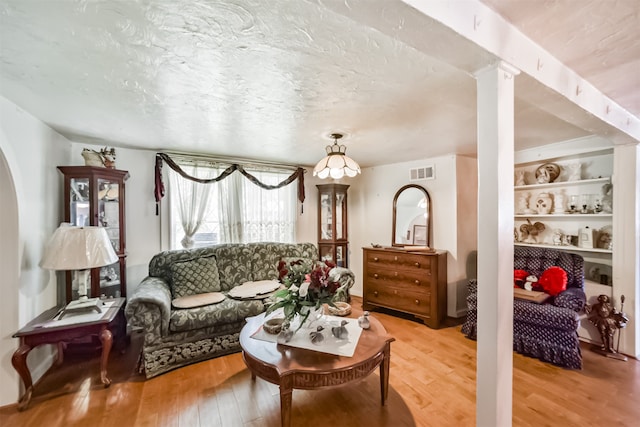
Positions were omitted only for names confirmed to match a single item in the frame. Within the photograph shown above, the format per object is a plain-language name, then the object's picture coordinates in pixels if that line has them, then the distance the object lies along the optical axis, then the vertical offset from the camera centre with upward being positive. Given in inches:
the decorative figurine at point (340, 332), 70.8 -33.7
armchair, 89.7 -40.6
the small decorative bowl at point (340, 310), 87.6 -34.0
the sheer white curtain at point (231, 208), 141.6 +3.4
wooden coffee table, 58.4 -35.8
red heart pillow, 101.6 -28.6
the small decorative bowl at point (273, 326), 73.5 -33.2
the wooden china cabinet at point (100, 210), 100.3 +2.3
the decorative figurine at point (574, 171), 114.9 +17.9
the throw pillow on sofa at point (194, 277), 109.7 -28.1
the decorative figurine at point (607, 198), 104.6 +5.0
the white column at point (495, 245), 44.2 -6.0
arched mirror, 147.5 -3.0
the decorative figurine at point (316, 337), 68.2 -33.7
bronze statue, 94.1 -41.7
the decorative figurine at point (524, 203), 131.2 +4.1
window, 133.0 +2.9
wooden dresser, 126.1 -37.6
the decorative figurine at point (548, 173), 121.4 +18.3
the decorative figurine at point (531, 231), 128.1 -10.2
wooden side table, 71.8 -35.6
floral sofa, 87.6 -34.4
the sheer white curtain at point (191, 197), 132.1 +9.3
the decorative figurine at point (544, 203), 122.7 +3.7
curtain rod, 131.3 +30.8
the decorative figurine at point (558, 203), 119.3 +3.6
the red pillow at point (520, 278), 114.9 -30.4
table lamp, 80.7 -12.6
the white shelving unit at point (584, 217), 107.0 -3.2
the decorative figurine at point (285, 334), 68.6 -33.3
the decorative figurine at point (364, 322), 77.7 -34.1
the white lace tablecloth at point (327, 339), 65.4 -34.9
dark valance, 125.8 +21.0
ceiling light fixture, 90.7 +16.7
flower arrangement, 68.6 -21.9
